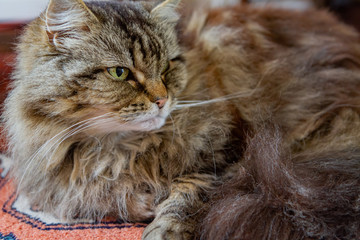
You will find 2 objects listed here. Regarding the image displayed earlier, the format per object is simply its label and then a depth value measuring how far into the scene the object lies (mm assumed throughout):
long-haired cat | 629
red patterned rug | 651
